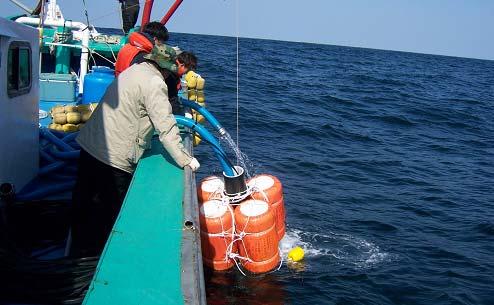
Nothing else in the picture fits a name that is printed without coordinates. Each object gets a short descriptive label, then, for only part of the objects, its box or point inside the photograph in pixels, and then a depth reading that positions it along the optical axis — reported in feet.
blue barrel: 24.94
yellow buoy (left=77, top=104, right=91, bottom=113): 22.66
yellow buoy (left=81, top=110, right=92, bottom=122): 22.49
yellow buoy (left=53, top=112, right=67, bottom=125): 21.89
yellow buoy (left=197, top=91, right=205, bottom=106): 32.03
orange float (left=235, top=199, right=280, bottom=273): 16.87
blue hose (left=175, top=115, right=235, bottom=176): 15.49
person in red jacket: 17.22
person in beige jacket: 12.36
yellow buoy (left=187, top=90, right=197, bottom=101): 30.34
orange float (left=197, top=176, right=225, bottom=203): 17.85
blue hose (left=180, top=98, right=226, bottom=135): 18.08
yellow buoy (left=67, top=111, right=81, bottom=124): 21.90
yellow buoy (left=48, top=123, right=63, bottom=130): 22.02
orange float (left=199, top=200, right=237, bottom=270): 16.83
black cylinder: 17.25
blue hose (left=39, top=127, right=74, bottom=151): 19.19
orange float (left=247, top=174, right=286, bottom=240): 18.49
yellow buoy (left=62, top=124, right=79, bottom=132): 21.89
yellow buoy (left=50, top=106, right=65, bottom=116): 22.16
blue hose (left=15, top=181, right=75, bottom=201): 15.96
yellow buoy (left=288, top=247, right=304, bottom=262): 24.25
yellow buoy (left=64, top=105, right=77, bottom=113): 22.32
